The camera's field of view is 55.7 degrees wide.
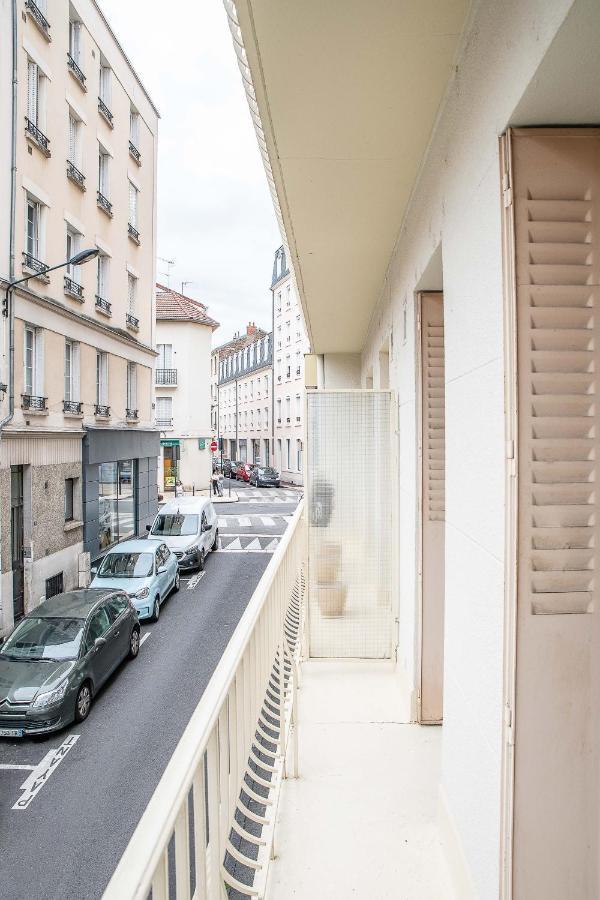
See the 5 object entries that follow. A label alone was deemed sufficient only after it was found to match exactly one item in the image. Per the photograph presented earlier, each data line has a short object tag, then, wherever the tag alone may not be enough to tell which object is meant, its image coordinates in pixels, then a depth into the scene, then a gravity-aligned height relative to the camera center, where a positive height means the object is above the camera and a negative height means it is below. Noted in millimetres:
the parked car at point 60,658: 6402 -2568
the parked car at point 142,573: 10562 -2319
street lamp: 10453 +3664
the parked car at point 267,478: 36562 -1437
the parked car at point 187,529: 14273 -1970
